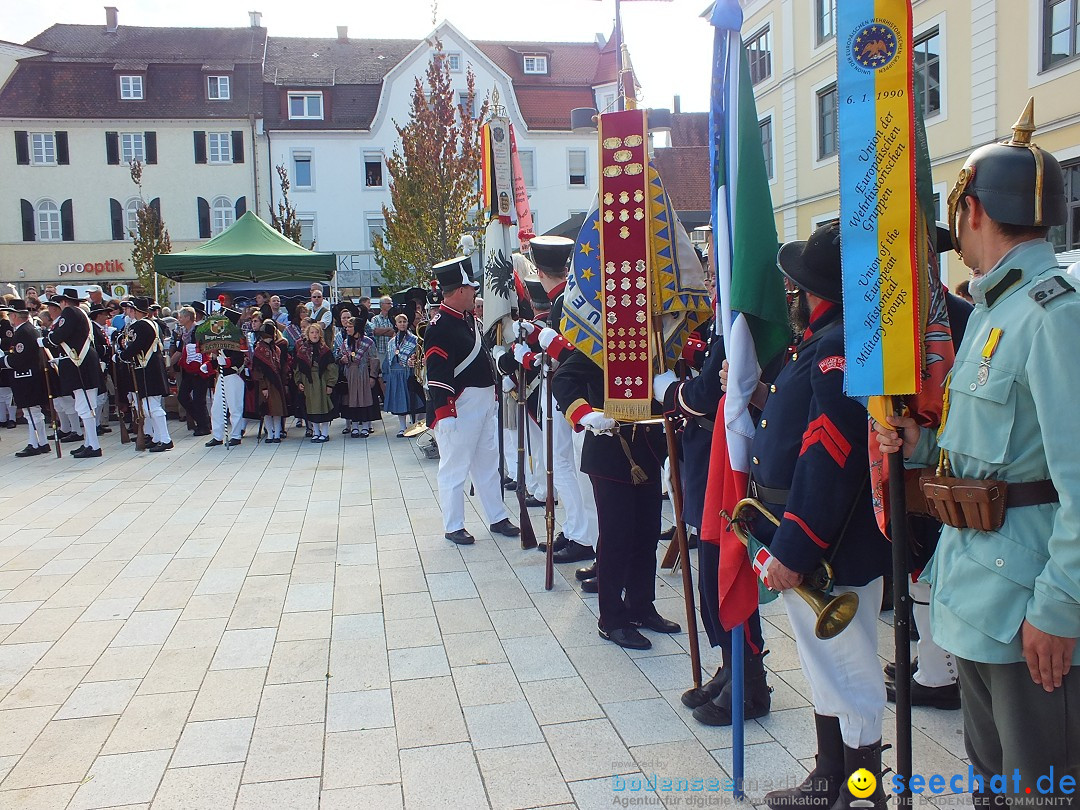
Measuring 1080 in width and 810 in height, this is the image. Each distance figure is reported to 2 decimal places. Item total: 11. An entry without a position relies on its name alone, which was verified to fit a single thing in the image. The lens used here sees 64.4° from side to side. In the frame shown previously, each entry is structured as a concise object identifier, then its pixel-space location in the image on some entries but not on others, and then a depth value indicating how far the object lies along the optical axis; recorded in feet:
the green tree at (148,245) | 93.35
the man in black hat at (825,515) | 8.30
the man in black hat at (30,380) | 39.06
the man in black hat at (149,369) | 39.24
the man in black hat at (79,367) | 38.09
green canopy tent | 45.88
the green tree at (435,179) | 56.29
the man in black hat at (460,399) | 22.20
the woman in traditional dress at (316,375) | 41.73
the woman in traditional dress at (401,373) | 42.19
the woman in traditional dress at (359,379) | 42.68
